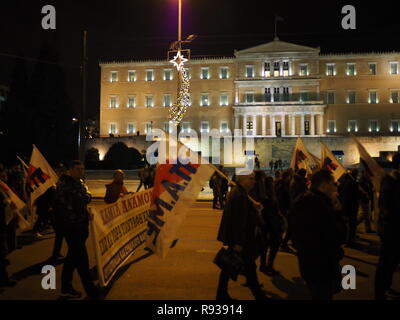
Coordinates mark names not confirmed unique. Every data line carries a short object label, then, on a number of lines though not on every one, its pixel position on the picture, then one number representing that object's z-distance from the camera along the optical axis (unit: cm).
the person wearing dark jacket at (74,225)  541
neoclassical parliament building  6397
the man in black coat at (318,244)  404
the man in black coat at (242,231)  500
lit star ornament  1858
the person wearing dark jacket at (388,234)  522
